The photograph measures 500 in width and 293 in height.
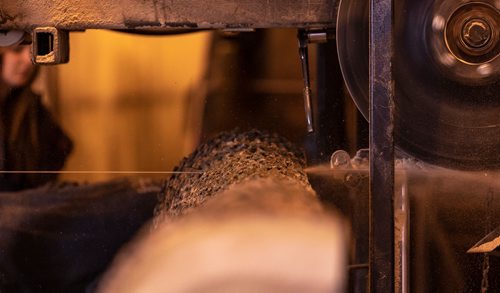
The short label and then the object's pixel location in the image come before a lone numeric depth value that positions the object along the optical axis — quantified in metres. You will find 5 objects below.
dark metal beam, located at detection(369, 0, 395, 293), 2.34
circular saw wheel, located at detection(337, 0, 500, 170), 2.50
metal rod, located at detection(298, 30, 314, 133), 2.62
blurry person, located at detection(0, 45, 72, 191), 2.80
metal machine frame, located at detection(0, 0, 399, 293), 2.53
